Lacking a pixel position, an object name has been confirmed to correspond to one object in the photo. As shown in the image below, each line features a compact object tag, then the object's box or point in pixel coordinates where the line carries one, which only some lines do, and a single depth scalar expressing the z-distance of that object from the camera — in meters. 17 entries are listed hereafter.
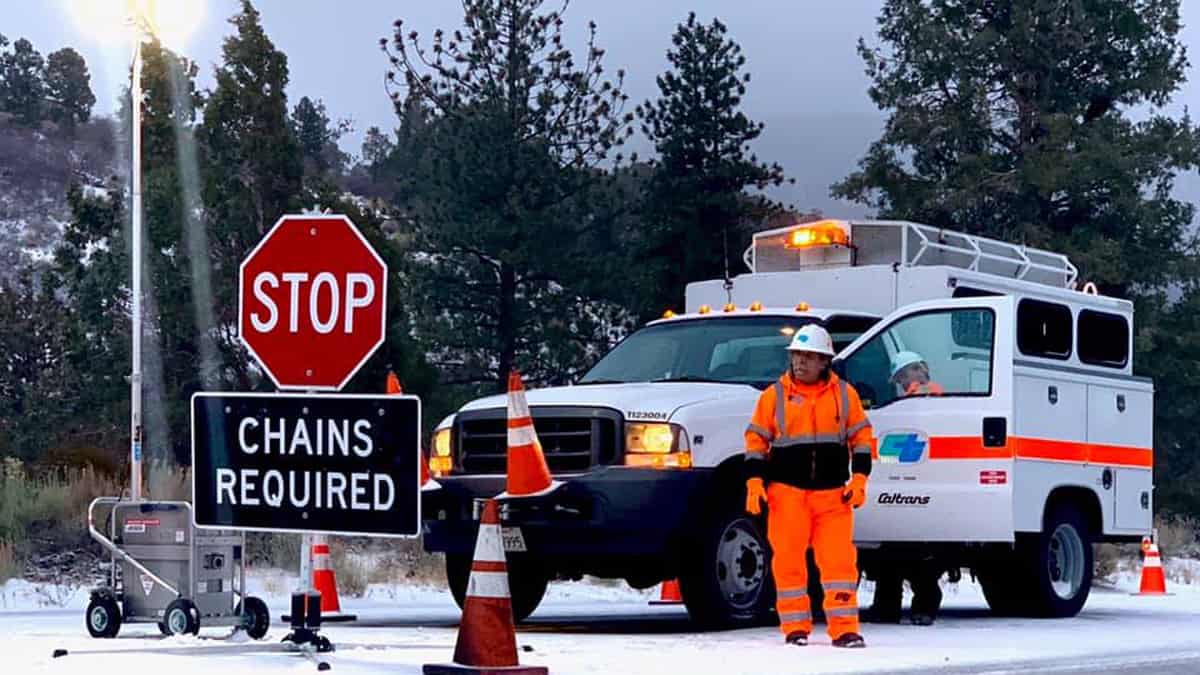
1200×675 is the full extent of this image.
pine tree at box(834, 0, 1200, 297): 41.38
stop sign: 10.38
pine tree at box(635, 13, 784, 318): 42.00
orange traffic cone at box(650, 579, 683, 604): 17.33
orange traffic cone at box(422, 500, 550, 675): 9.83
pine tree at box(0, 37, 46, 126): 88.56
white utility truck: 12.88
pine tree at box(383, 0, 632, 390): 39.28
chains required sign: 10.11
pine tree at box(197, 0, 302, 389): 33.72
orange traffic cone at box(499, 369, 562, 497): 12.45
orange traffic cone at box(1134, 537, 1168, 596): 19.27
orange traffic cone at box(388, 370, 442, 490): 13.66
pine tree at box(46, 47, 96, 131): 90.50
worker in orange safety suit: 11.98
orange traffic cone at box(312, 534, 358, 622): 14.52
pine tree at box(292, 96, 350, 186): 73.96
